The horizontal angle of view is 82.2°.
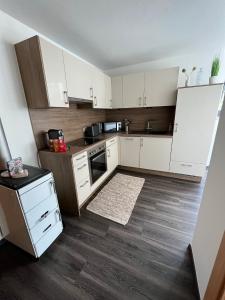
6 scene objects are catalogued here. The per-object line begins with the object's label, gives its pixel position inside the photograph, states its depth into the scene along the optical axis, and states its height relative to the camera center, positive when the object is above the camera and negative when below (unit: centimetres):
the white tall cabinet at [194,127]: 218 -29
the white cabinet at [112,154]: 268 -89
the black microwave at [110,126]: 316 -33
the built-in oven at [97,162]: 208 -84
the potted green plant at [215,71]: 211 +62
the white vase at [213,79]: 214 +49
